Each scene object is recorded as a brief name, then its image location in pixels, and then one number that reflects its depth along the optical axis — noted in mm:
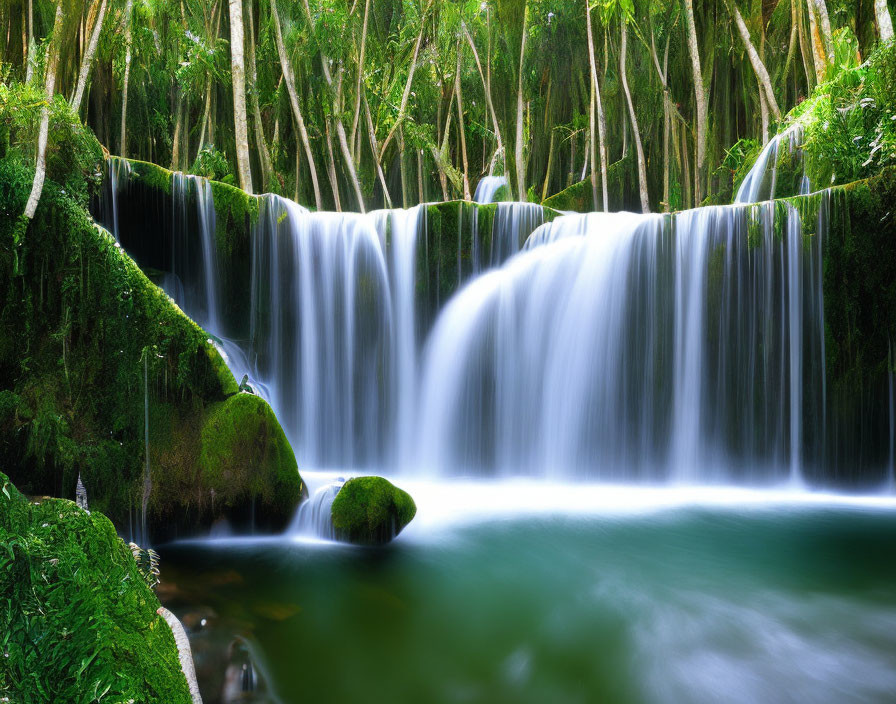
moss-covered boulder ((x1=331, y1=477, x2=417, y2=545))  5027
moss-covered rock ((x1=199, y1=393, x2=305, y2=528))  5062
